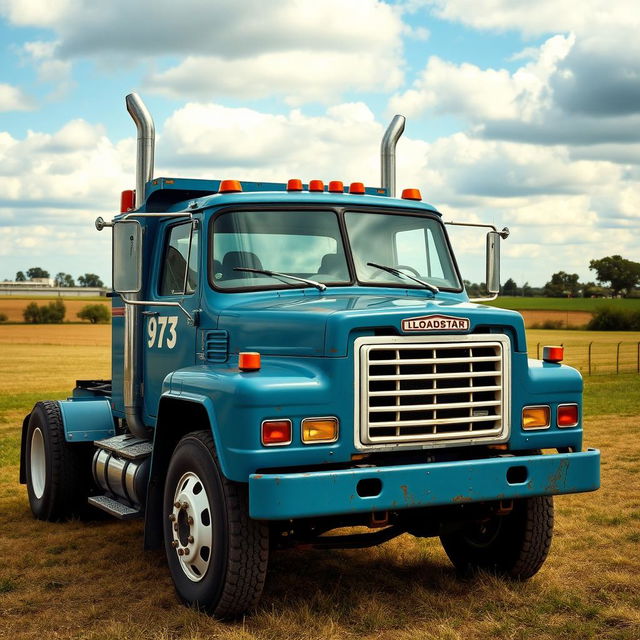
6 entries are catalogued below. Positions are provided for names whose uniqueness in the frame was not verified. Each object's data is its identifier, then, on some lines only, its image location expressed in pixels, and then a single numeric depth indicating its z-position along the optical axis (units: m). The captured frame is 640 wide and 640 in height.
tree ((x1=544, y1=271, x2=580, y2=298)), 82.06
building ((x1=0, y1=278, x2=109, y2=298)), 91.51
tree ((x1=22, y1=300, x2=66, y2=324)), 65.19
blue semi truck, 5.30
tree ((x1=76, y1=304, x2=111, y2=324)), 67.06
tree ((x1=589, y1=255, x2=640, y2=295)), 78.75
